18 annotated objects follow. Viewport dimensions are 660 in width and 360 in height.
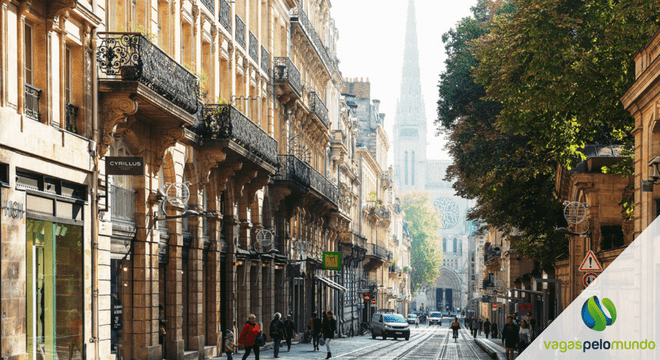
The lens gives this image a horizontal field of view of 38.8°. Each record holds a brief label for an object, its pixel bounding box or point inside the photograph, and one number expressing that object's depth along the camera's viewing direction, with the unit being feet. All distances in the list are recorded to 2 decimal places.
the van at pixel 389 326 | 170.60
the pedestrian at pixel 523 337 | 97.45
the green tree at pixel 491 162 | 100.78
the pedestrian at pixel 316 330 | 112.48
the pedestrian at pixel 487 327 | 217.70
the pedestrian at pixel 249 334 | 73.62
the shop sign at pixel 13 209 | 46.16
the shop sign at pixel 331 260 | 138.51
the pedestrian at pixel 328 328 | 99.59
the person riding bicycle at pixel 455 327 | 180.65
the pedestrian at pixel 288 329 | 106.93
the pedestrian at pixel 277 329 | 92.52
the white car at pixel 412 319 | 327.59
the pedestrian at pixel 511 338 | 98.53
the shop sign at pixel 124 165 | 58.80
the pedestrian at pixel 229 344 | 75.56
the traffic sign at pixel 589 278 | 64.95
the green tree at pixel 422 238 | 444.55
